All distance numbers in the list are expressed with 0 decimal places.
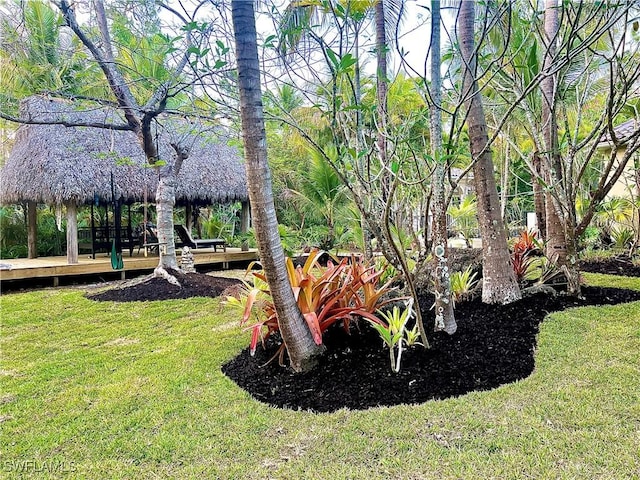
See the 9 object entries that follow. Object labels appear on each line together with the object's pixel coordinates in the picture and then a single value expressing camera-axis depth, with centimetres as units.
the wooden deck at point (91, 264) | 790
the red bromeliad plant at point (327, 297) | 324
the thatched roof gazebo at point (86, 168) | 836
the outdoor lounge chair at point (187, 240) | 1055
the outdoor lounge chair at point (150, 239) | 1084
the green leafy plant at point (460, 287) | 475
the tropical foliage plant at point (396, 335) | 298
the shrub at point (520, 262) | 517
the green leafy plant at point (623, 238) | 875
